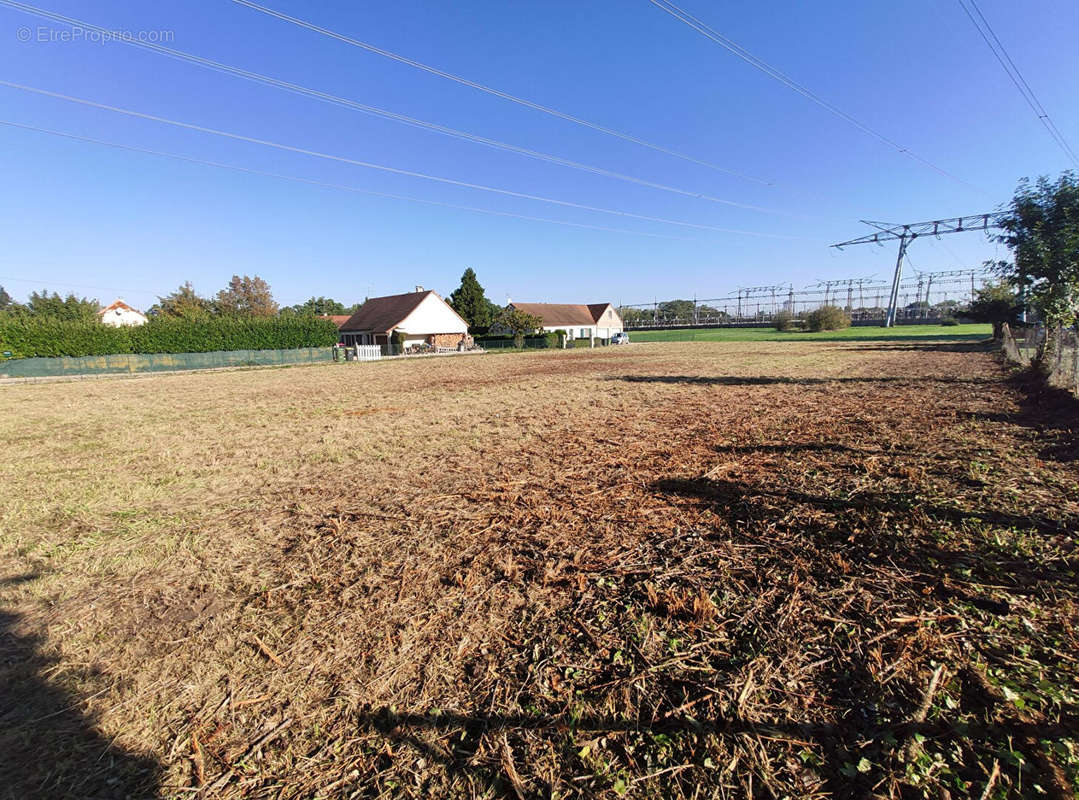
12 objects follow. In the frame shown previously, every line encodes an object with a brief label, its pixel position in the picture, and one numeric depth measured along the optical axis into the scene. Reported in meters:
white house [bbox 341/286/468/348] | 46.62
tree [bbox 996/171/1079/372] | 10.28
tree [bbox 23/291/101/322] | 54.78
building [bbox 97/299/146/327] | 73.75
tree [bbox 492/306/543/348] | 51.88
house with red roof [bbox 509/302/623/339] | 69.12
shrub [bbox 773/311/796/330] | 70.62
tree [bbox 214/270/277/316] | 66.31
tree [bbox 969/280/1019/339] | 31.42
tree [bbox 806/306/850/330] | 63.94
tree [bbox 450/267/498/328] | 55.84
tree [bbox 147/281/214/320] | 52.25
